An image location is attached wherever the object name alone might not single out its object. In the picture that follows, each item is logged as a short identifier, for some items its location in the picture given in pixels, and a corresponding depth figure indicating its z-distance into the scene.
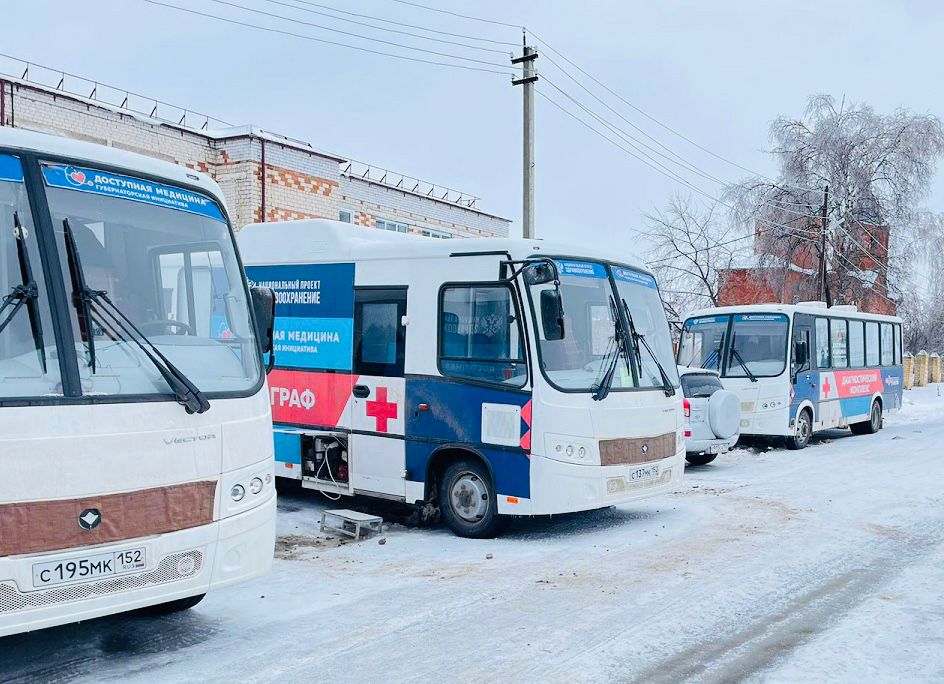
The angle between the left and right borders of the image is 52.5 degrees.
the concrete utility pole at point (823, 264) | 31.17
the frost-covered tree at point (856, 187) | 32.12
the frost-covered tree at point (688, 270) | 36.31
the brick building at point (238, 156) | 21.09
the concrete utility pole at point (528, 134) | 20.03
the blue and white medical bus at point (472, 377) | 9.05
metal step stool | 9.36
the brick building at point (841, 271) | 32.28
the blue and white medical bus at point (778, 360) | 18.03
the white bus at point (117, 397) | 4.74
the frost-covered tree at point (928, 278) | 32.62
